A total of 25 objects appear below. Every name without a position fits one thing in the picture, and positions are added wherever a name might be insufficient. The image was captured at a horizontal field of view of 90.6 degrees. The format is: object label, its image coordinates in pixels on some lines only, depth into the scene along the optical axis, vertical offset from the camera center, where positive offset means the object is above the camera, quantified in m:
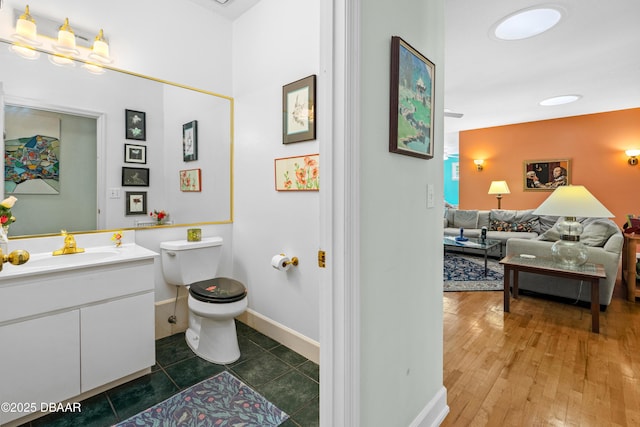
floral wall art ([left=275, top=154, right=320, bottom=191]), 2.09 +0.25
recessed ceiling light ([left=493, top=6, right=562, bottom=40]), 2.49 +1.55
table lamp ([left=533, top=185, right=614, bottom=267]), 2.58 -0.03
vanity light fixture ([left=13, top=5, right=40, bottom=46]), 1.79 +1.03
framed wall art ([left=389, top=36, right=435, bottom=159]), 1.19 +0.44
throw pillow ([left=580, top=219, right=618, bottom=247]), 3.20 -0.24
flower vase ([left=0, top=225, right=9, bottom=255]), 1.59 -0.15
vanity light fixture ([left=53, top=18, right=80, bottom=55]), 1.92 +1.03
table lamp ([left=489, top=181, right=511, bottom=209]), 6.25 +0.43
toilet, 2.05 -0.57
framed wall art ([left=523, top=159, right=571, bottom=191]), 5.83 +0.67
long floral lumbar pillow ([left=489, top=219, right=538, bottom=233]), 5.49 -0.30
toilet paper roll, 2.23 -0.38
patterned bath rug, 1.56 -1.04
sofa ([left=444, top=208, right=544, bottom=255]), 5.37 -0.25
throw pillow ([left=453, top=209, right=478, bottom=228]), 6.12 -0.19
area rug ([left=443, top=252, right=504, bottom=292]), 3.80 -0.89
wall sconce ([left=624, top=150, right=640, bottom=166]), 5.20 +0.89
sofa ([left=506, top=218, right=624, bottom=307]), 2.94 -0.46
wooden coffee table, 2.59 -0.53
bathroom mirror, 1.88 +0.50
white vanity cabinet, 1.46 -0.62
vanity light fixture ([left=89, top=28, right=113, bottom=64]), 2.05 +1.04
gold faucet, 1.90 -0.23
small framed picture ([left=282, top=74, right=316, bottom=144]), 2.06 +0.67
